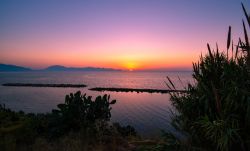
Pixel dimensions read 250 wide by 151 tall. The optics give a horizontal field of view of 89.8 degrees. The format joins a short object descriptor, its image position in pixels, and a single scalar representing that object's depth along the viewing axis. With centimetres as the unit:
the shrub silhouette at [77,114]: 490
